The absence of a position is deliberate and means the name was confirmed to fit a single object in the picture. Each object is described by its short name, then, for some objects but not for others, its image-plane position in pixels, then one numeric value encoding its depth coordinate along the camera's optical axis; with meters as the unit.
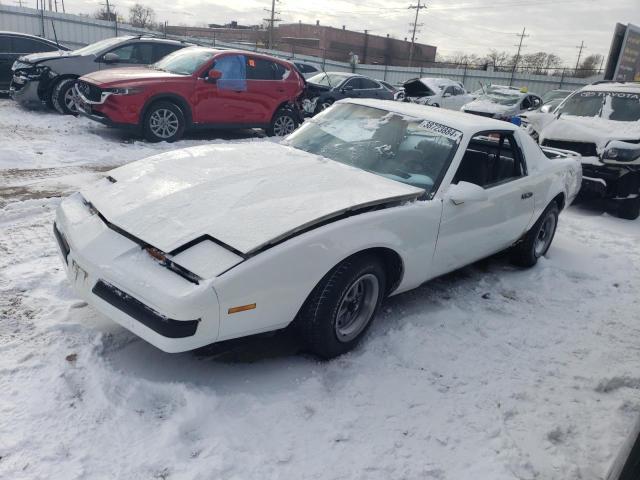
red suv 8.05
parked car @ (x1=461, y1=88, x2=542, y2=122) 14.20
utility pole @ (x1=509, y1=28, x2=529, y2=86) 62.92
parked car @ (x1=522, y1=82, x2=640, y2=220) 7.07
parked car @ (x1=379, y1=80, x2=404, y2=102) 16.19
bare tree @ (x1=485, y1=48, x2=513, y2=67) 70.16
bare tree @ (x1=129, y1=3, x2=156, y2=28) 68.31
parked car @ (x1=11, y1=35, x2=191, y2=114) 9.54
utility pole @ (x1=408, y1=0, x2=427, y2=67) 58.81
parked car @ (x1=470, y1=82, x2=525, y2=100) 16.82
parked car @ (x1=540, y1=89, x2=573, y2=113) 15.98
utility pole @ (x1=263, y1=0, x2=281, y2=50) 54.49
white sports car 2.39
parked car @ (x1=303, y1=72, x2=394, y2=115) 13.46
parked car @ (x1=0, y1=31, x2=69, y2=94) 11.02
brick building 63.16
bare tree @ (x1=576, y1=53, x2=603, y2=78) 59.24
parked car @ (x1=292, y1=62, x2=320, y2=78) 17.63
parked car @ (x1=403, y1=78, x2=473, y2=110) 17.14
